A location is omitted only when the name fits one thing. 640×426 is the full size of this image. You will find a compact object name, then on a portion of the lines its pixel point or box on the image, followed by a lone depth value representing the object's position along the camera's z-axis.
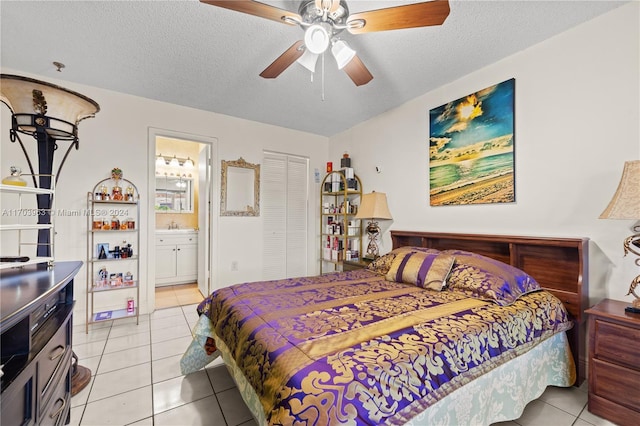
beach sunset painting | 2.41
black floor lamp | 1.60
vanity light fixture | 5.08
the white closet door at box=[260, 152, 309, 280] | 4.21
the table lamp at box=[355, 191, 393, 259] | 3.36
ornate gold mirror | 3.81
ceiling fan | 1.44
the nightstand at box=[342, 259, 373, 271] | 3.41
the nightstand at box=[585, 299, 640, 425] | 1.52
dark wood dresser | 0.82
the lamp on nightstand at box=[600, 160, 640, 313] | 1.57
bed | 0.99
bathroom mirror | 5.08
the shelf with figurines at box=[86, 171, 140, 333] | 2.98
